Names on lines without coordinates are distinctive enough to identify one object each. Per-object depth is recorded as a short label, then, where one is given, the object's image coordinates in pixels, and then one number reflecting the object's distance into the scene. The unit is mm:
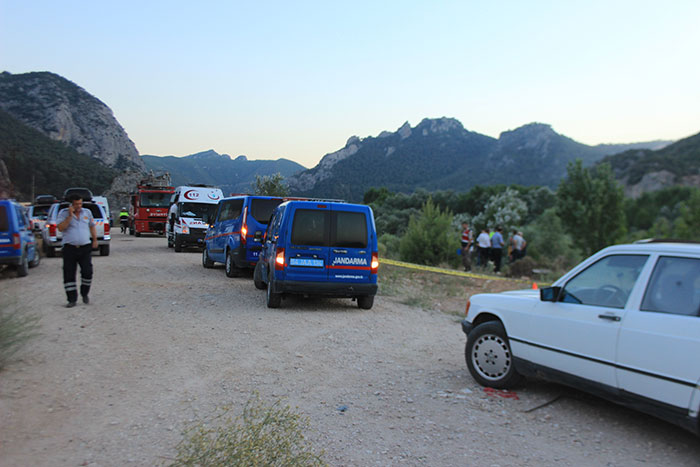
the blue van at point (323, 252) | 9406
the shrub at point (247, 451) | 3076
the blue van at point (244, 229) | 13164
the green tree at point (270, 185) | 40312
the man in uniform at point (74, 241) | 8828
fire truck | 31188
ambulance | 21516
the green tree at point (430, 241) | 26969
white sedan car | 3834
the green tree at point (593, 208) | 57000
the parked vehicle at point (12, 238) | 12898
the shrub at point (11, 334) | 5594
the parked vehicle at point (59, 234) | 18547
